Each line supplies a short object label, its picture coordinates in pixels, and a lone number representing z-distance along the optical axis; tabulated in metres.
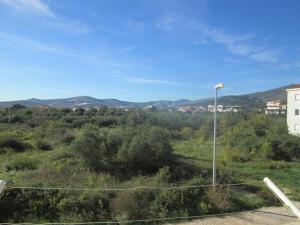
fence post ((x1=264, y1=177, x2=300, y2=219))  2.85
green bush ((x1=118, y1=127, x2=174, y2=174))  8.51
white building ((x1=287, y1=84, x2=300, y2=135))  29.13
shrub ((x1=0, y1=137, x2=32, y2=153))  15.15
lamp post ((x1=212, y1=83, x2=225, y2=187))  6.14
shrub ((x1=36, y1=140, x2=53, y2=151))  15.80
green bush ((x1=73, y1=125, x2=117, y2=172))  8.59
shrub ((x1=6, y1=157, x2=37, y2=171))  9.74
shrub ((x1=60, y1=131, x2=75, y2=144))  17.56
